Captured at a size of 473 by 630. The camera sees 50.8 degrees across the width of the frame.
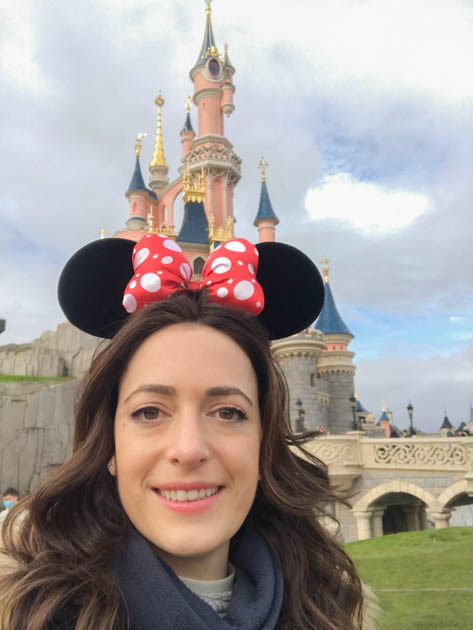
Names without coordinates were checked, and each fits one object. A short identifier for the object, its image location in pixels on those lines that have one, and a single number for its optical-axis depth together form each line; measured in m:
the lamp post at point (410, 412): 19.15
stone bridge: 11.99
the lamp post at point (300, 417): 19.62
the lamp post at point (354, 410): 19.62
